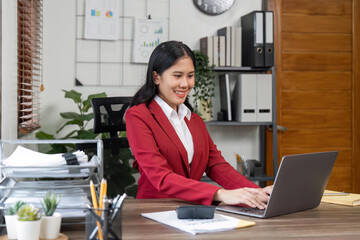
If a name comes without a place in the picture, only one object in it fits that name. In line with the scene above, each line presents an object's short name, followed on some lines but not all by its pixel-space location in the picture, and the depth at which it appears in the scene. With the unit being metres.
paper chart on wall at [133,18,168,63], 3.67
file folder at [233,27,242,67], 3.61
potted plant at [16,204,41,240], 1.09
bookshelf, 3.60
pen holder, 1.07
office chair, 2.16
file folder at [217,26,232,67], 3.59
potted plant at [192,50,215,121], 3.52
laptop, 1.42
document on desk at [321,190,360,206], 1.70
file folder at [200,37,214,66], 3.56
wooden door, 3.88
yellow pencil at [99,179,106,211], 1.12
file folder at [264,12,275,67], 3.54
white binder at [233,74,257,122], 3.62
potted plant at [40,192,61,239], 1.14
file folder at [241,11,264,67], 3.53
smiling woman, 1.90
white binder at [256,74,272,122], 3.64
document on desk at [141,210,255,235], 1.29
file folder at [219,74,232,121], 3.65
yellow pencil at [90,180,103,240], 1.08
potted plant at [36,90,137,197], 3.24
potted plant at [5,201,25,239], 1.14
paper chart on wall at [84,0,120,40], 3.59
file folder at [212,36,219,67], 3.57
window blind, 2.71
